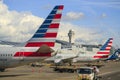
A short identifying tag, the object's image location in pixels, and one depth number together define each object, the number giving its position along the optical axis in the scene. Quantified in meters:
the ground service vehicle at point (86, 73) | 31.23
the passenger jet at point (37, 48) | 42.28
